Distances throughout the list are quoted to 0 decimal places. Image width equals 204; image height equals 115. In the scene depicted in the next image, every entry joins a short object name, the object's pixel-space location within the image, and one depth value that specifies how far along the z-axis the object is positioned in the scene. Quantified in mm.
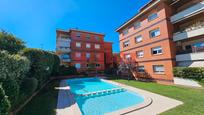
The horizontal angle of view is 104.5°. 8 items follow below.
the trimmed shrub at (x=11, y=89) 3939
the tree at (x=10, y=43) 8037
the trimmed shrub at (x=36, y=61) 7745
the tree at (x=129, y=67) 15655
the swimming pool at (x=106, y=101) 5616
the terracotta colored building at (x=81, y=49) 22264
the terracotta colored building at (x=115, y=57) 26332
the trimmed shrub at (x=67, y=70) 18855
